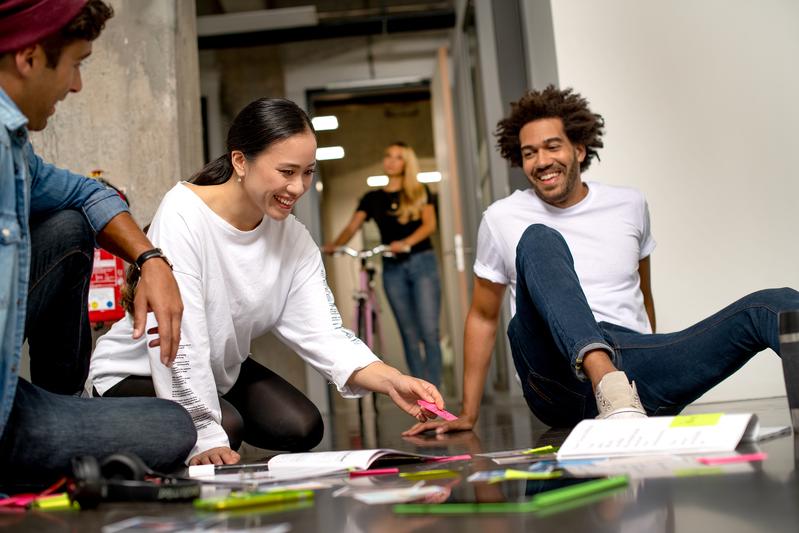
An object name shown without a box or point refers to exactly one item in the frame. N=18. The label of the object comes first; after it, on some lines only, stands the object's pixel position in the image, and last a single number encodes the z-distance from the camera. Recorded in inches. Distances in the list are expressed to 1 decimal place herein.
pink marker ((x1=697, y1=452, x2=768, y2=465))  48.8
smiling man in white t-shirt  72.6
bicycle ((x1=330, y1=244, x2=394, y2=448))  229.5
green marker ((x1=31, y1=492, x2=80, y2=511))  49.0
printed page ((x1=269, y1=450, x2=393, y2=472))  58.3
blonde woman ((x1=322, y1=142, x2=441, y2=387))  219.9
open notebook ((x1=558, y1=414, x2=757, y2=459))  53.0
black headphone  45.8
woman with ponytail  76.5
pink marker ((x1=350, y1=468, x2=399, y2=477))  57.0
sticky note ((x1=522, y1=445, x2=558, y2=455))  62.6
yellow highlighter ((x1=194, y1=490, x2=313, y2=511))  42.3
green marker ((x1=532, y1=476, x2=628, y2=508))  38.2
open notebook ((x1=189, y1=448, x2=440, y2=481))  57.0
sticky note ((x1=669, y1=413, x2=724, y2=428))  54.9
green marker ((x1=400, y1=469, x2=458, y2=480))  53.6
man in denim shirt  53.6
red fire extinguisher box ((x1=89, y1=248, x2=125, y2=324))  125.6
